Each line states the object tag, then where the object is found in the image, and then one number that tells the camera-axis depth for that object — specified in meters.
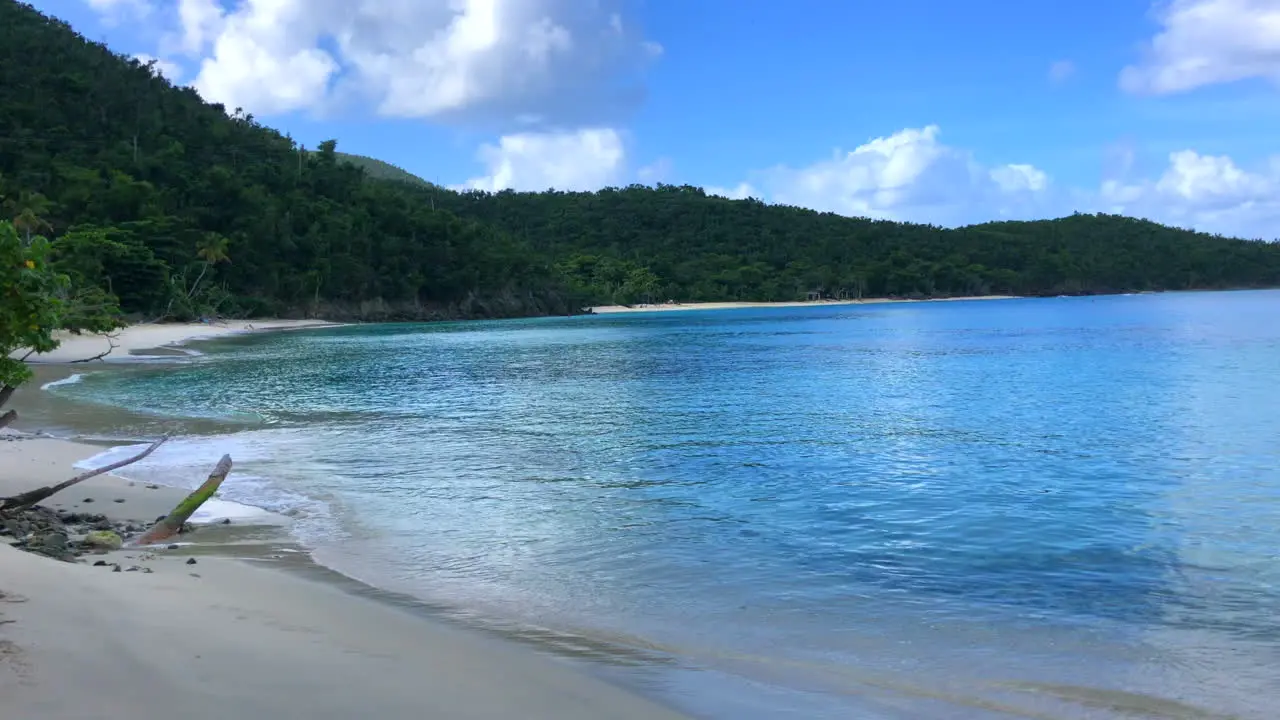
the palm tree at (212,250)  81.25
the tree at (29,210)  62.59
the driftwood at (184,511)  8.81
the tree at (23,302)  7.96
